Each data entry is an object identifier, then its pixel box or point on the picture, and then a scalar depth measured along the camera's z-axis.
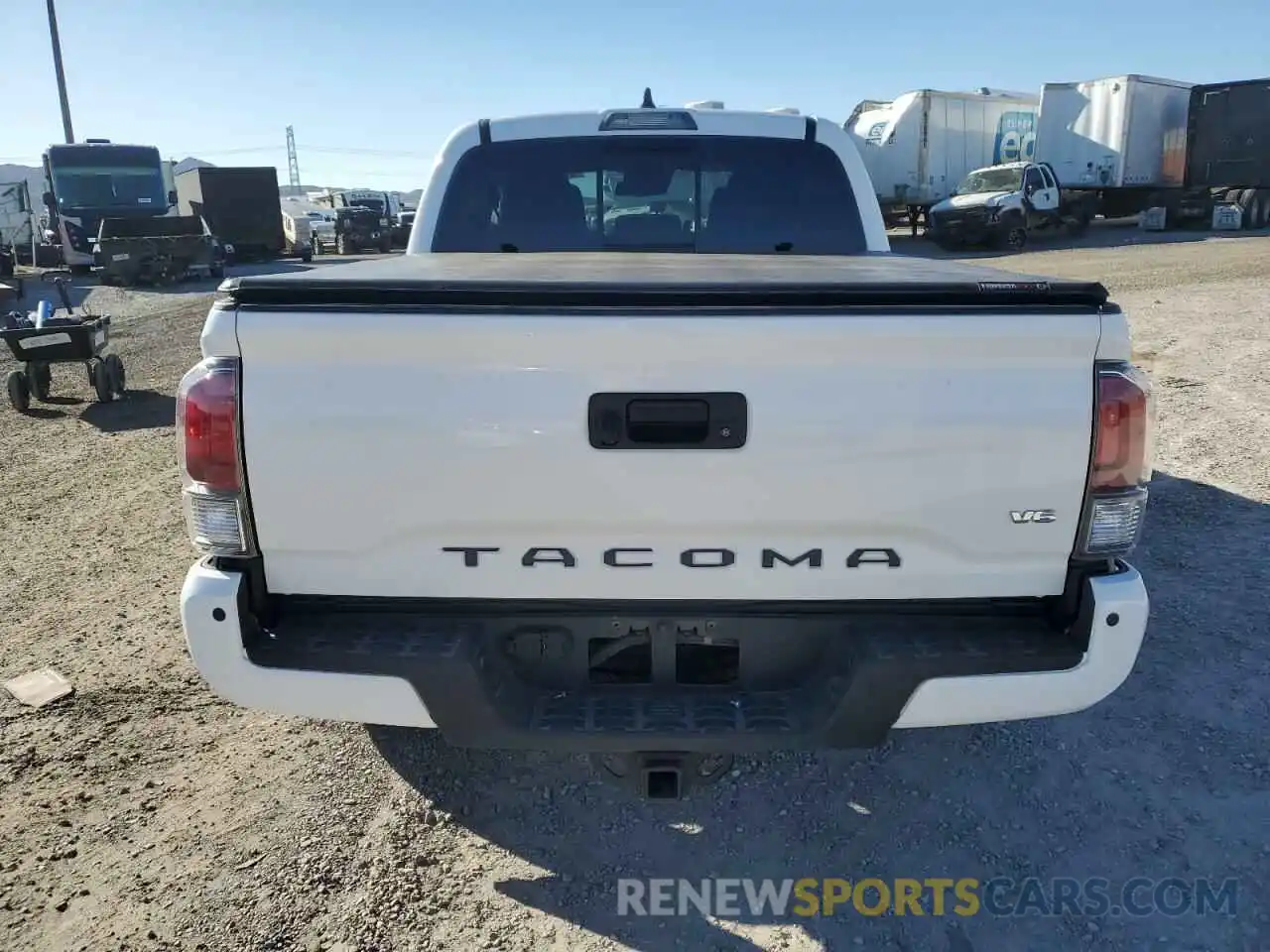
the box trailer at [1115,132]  26.42
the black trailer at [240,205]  28.42
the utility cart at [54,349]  8.48
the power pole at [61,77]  32.56
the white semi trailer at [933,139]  28.25
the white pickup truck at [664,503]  2.13
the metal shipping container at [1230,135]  25.67
